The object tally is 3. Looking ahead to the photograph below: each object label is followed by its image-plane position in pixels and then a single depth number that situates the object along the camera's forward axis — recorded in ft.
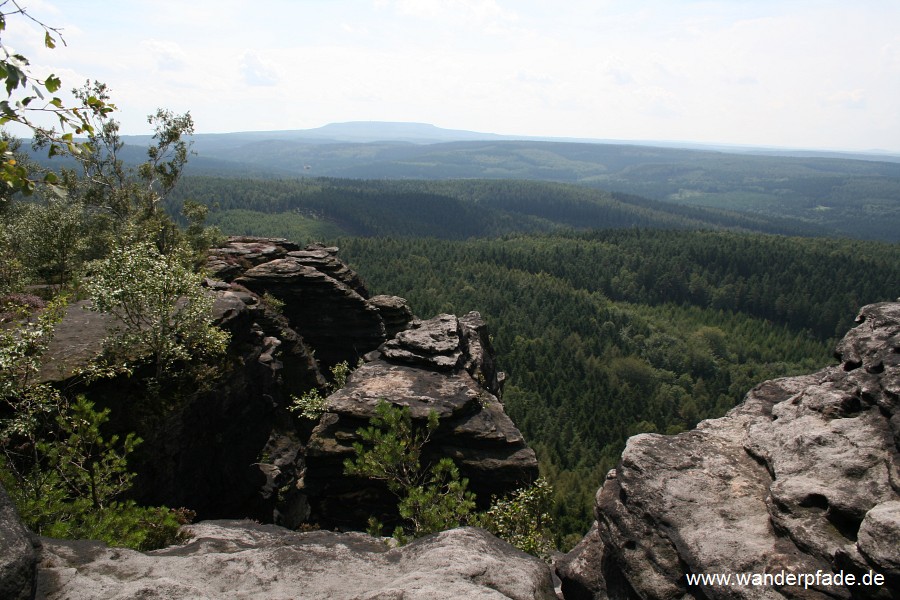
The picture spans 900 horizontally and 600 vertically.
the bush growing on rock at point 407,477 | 57.57
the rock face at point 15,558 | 28.48
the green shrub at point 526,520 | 69.05
